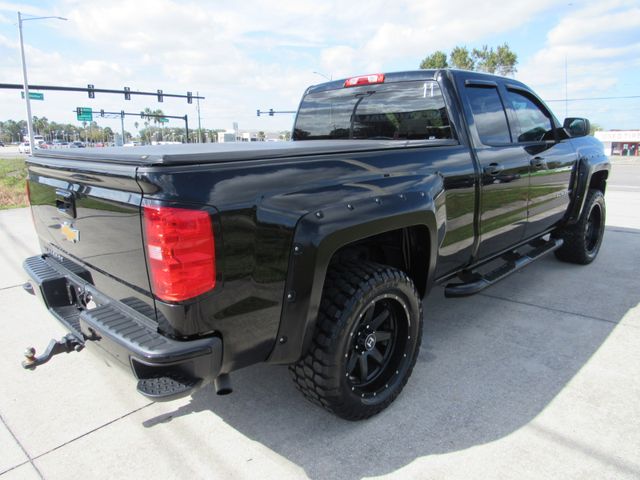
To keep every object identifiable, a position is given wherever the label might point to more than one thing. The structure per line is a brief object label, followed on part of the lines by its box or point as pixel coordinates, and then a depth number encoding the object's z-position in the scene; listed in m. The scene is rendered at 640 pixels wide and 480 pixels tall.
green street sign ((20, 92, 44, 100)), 25.19
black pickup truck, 1.82
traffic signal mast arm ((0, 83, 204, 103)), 22.91
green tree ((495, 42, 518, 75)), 47.53
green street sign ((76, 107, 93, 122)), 42.50
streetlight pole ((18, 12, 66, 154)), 24.06
